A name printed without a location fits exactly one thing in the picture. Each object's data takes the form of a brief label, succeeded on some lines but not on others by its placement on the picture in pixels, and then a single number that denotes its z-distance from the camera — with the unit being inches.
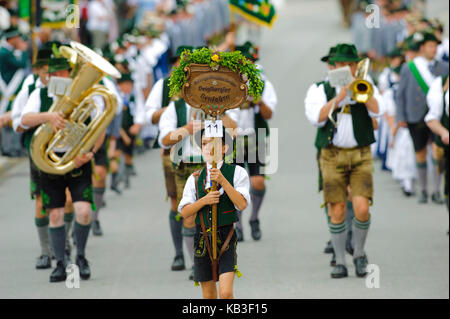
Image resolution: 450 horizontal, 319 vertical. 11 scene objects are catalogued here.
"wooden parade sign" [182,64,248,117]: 540.1
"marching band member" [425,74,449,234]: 778.2
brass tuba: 721.6
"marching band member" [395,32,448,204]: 1017.5
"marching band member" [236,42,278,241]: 830.5
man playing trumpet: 729.6
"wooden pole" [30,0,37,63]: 1119.1
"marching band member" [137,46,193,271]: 751.1
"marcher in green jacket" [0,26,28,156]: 1197.7
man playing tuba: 729.6
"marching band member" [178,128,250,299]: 548.7
